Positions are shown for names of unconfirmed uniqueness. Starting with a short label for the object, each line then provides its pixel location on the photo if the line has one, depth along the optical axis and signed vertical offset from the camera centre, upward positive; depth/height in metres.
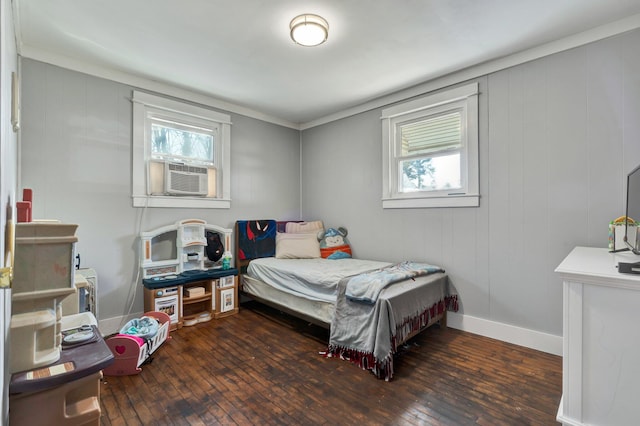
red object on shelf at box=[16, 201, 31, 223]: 1.46 +0.00
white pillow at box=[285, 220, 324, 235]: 4.18 -0.20
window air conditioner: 3.26 +0.38
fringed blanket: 2.12 -0.85
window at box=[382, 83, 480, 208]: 2.95 +0.69
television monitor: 1.66 +0.06
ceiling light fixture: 2.14 +1.36
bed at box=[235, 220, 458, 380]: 2.21 -0.68
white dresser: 1.19 -0.56
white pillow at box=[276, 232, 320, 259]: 3.82 -0.43
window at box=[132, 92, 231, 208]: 3.15 +0.68
